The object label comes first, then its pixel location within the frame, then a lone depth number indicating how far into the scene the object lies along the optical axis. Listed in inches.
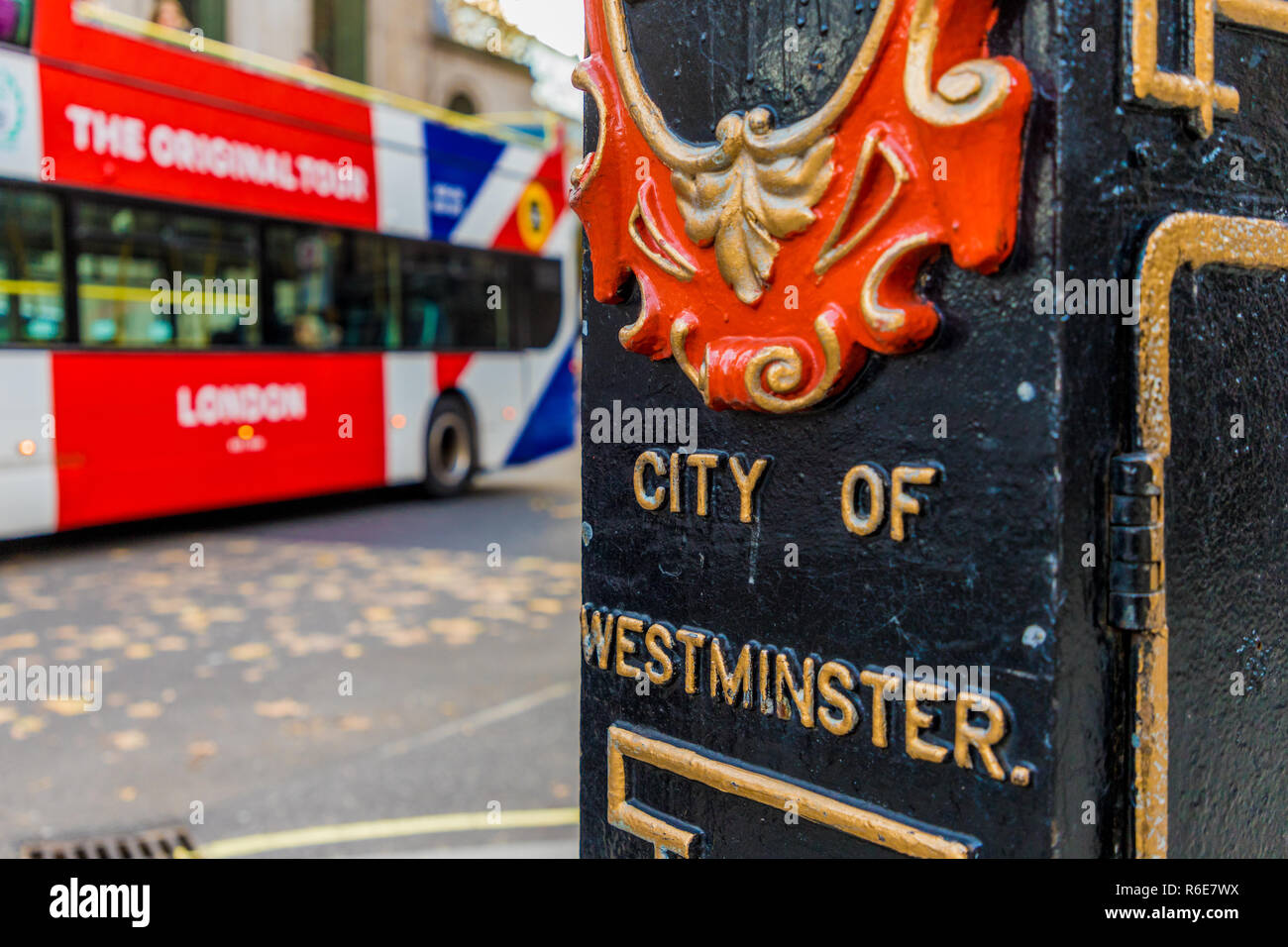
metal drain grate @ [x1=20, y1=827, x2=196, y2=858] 133.5
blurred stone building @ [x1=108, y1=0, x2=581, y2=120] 748.6
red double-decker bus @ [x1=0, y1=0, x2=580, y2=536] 302.2
